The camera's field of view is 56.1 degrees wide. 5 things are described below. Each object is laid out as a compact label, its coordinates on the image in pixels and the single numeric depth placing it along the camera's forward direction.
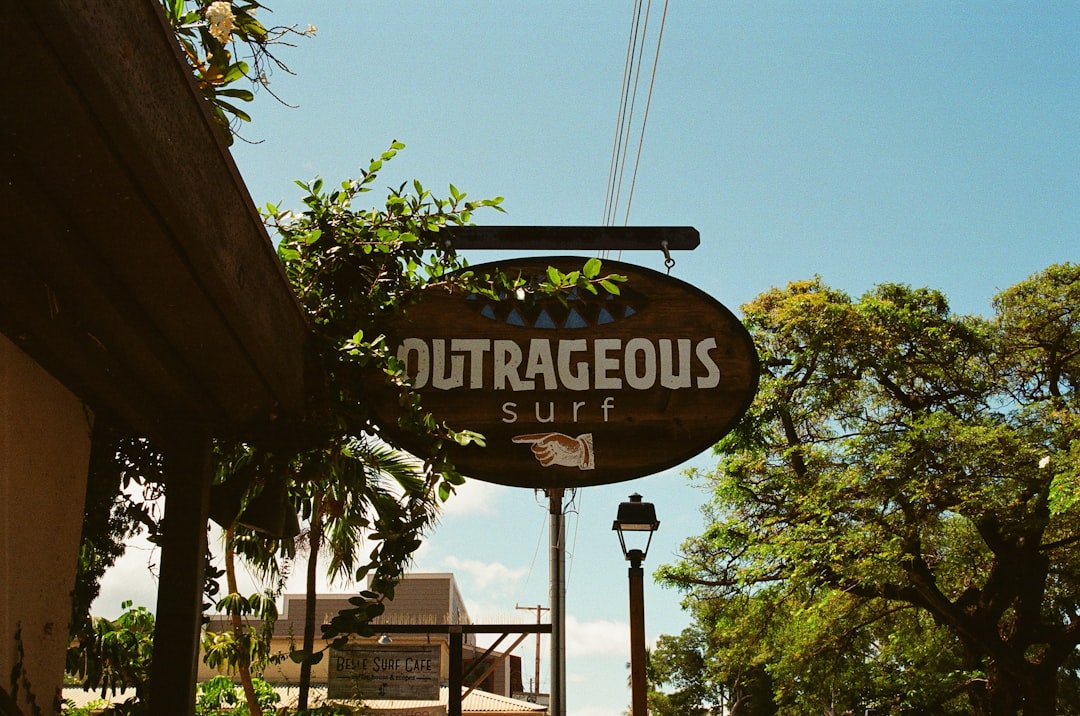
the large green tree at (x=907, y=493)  16.81
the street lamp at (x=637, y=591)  8.51
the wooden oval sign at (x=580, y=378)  3.46
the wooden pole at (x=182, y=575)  2.82
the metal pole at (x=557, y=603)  9.61
